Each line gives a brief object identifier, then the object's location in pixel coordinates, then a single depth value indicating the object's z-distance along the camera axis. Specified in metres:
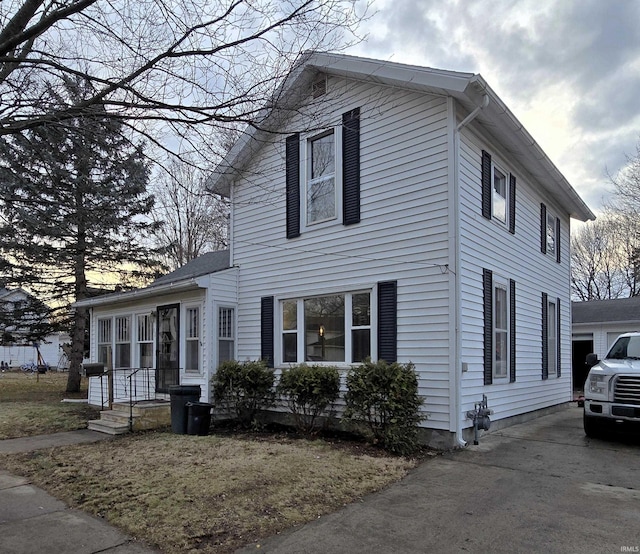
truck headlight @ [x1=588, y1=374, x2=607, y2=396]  7.83
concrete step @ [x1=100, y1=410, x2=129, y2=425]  9.45
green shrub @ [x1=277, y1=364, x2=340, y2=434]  8.20
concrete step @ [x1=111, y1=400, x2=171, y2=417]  9.56
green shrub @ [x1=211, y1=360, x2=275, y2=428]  9.27
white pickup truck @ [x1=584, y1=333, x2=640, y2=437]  7.52
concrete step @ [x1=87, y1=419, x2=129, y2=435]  9.15
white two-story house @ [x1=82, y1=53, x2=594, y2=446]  7.56
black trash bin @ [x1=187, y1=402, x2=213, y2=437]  8.64
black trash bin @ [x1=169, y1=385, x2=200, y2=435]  8.83
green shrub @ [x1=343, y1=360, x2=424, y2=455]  7.11
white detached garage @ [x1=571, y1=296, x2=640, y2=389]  19.16
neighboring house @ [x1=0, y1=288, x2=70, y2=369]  19.12
